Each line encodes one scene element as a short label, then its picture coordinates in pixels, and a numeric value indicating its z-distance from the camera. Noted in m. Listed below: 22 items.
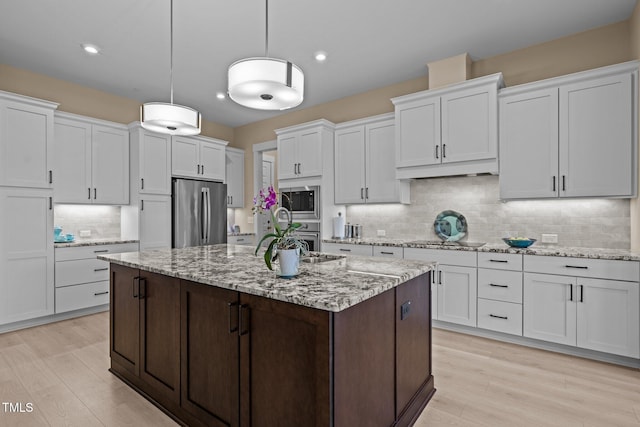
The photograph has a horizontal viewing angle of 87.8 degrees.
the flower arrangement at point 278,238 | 1.71
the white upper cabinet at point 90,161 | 4.05
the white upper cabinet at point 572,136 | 2.86
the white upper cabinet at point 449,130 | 3.42
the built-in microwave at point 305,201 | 4.71
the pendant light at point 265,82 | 1.72
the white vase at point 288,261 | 1.67
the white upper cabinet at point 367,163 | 4.27
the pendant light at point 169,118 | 2.32
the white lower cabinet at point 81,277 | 3.90
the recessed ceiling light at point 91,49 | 3.43
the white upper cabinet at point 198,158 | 5.15
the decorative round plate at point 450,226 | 3.94
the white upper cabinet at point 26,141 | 3.50
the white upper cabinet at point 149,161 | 4.62
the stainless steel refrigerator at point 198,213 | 5.06
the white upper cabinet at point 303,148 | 4.68
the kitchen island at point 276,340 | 1.37
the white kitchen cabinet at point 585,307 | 2.64
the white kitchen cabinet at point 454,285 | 3.37
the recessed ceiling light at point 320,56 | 3.64
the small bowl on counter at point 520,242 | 3.18
